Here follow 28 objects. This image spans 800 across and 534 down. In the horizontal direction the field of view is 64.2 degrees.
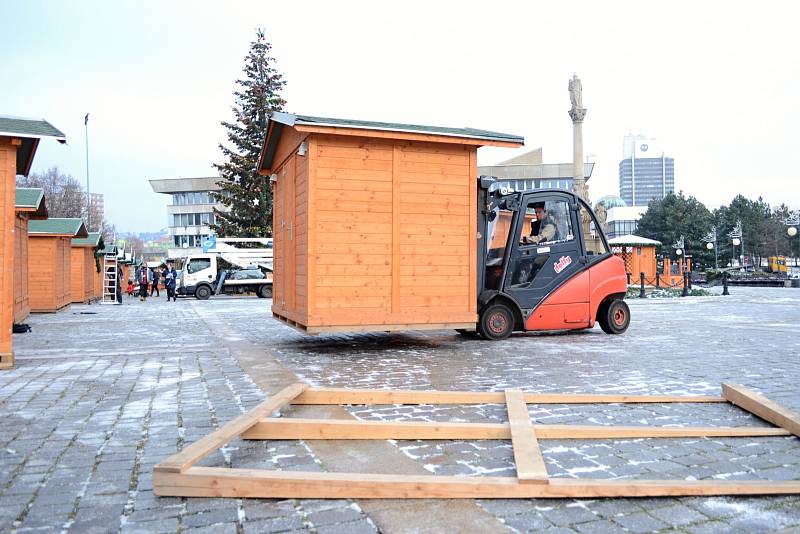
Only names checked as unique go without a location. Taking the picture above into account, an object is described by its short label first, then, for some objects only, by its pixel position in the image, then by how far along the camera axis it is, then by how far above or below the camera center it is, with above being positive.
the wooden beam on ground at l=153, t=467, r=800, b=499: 3.25 -1.16
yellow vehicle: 52.93 -0.28
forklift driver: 11.11 +0.61
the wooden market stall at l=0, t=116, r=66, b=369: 8.28 +0.92
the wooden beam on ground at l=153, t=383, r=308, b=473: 3.36 -1.06
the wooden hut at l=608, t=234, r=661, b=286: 36.69 +0.31
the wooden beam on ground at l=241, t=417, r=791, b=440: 4.34 -1.15
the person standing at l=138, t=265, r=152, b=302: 30.57 -0.94
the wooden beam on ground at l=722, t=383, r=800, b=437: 4.52 -1.14
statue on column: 38.00 +10.00
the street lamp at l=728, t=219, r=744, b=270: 48.29 +2.12
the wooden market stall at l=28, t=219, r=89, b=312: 19.70 -0.01
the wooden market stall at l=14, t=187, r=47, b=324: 15.05 +0.62
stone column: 37.58 +7.26
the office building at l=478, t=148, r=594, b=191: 79.75 +10.98
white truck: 31.72 -0.56
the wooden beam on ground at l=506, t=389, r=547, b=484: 3.31 -1.10
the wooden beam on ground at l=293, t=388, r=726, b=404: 5.47 -1.18
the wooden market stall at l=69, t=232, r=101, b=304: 26.47 -0.18
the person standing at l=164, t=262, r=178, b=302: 29.92 -0.84
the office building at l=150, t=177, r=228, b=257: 90.69 +8.08
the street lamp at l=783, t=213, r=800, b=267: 51.47 +3.37
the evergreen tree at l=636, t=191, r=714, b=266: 62.44 +3.84
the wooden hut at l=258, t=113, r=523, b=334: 8.82 +0.54
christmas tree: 38.16 +6.56
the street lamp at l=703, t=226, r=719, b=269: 51.74 +1.86
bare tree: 50.91 +5.89
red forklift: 10.77 -0.06
